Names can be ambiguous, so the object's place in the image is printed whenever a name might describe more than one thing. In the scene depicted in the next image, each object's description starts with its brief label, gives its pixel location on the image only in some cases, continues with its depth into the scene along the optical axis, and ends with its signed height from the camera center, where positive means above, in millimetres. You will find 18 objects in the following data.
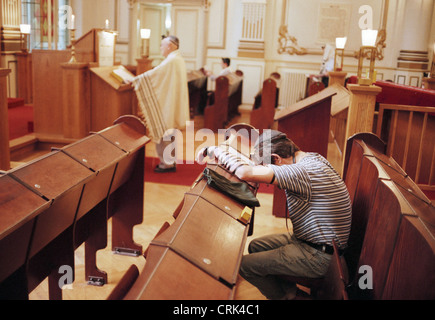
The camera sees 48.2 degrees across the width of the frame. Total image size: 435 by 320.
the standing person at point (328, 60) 10094 -163
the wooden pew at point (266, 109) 9117 -1121
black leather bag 2557 -740
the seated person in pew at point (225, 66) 10236 -407
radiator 12586 -917
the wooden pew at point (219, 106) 9016 -1125
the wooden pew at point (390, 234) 1634 -702
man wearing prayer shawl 6215 -673
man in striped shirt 2639 -871
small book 6668 -466
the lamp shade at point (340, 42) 8047 +175
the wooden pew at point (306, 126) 4672 -711
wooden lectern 6590 -775
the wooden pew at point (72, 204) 2236 -923
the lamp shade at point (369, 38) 4613 +151
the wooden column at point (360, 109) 4410 -488
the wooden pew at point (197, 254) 1565 -759
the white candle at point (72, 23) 6391 +187
